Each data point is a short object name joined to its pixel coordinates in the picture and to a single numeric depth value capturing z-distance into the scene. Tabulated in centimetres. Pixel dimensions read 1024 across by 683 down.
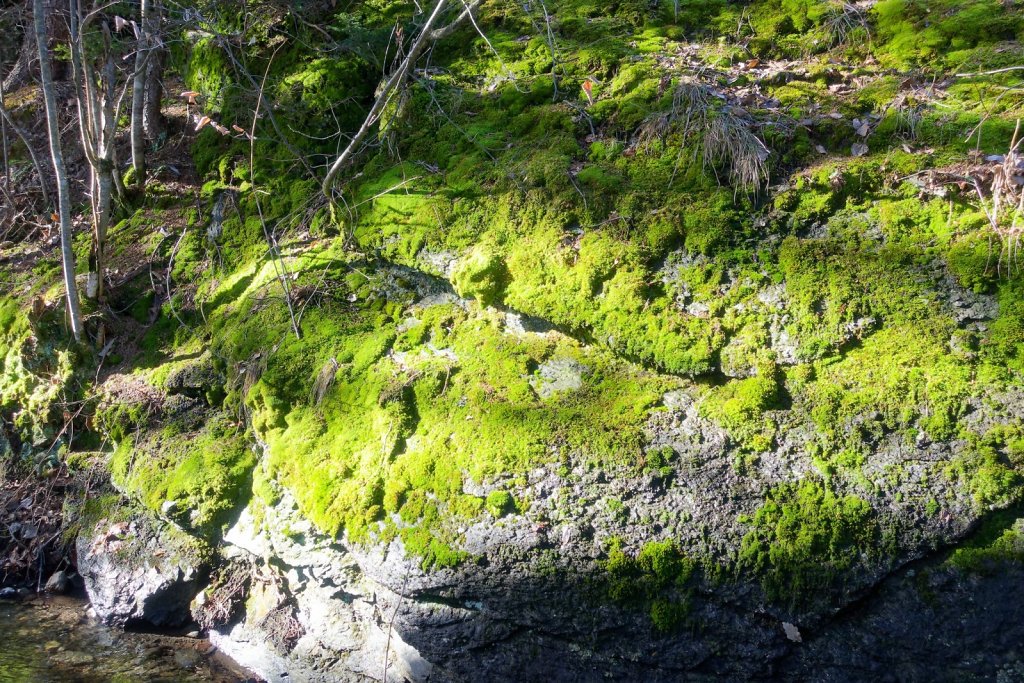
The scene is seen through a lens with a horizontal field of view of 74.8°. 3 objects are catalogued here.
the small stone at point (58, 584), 472
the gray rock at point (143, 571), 421
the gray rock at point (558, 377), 381
